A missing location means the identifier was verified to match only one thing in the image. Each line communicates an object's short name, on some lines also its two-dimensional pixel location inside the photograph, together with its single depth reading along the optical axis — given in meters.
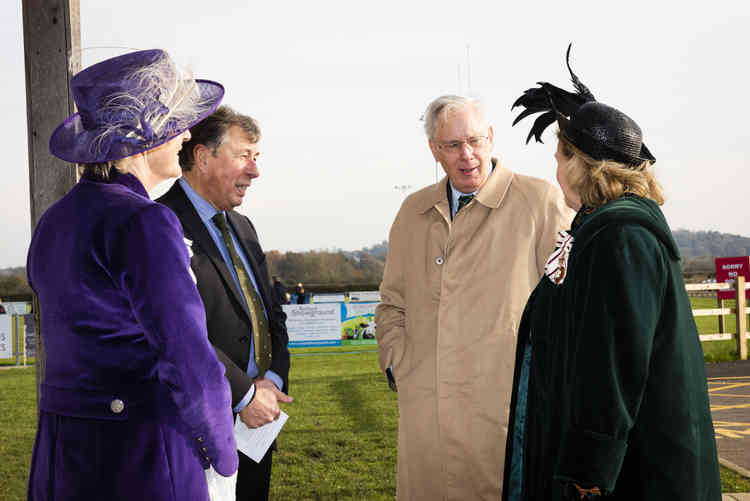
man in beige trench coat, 3.02
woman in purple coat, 1.68
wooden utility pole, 2.84
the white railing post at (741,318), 15.66
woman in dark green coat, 1.89
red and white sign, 19.30
